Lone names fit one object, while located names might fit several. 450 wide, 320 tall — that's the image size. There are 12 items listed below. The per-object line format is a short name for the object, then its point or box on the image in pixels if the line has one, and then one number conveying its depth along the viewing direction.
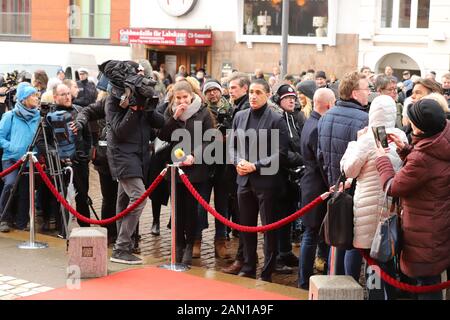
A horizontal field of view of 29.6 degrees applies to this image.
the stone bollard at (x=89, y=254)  8.58
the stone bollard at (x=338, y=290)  6.57
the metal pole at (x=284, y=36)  19.02
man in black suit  8.67
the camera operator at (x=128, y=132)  8.97
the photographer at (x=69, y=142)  10.31
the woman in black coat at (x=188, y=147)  9.30
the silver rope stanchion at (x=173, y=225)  9.04
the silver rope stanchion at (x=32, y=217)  9.93
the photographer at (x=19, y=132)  10.83
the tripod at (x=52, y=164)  10.25
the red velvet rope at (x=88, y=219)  9.04
